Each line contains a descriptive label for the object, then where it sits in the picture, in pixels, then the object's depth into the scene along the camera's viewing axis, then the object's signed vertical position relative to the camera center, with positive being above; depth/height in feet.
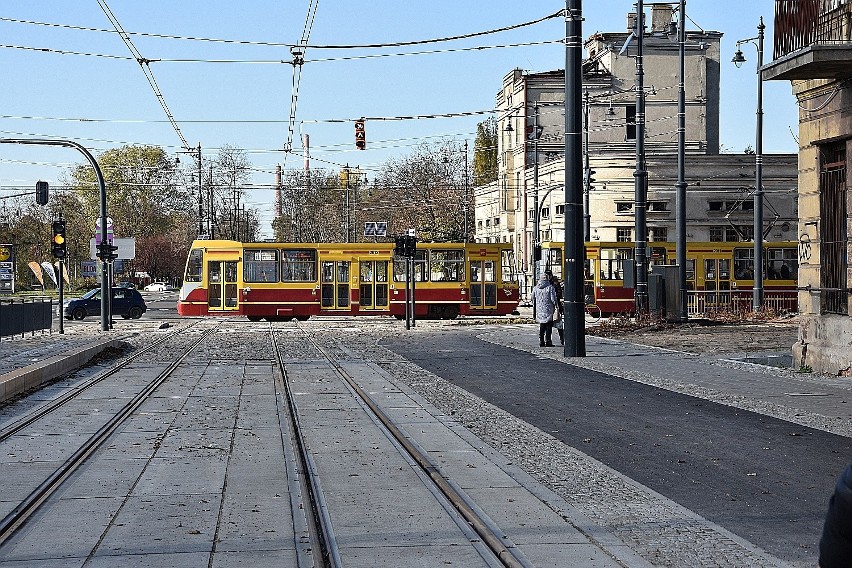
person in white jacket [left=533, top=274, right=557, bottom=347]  93.81 -3.39
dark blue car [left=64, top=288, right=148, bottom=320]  181.88 -5.95
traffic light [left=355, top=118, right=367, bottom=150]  136.46 +14.42
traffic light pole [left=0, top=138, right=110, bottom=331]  115.85 +9.87
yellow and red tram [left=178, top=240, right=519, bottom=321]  155.53 -2.21
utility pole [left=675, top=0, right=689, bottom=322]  124.77 +7.57
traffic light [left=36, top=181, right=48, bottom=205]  156.25 +9.65
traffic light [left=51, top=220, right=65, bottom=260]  133.18 +2.93
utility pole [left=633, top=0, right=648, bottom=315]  119.65 +6.70
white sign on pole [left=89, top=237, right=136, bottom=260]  162.91 +2.43
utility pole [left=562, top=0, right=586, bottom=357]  82.89 +4.74
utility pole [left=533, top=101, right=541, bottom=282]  137.59 +1.53
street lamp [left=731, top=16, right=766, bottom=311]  141.90 +6.24
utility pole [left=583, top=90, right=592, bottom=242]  166.93 +10.98
